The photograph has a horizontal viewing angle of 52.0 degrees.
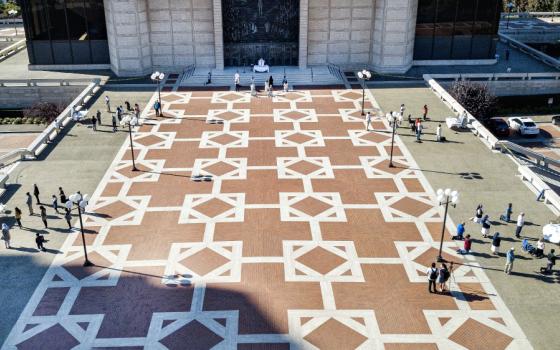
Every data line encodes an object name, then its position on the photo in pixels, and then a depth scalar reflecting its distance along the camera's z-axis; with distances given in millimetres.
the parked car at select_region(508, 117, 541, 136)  53312
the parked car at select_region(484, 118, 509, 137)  53719
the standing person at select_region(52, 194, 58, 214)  34094
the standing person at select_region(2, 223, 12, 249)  30344
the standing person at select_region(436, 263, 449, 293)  27297
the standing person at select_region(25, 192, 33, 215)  33656
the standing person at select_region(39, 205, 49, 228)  32906
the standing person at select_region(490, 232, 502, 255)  30219
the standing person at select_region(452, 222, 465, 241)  31531
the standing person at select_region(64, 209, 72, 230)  32469
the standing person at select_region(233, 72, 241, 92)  55969
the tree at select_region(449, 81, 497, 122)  53875
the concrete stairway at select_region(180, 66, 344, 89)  58688
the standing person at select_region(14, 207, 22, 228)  32844
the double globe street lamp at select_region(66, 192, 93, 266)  27453
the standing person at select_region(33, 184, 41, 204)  34656
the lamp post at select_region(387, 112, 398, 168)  39094
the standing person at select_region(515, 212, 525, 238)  31745
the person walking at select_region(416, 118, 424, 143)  44512
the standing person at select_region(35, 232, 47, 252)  30422
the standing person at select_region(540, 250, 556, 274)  28828
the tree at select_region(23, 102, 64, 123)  54844
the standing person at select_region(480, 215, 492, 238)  31656
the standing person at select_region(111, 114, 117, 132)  45844
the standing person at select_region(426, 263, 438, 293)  27203
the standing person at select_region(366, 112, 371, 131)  46781
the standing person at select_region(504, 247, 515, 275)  28469
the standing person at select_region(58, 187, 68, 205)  35225
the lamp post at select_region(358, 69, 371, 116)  47312
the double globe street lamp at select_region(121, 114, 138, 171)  38562
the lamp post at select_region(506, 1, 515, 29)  93731
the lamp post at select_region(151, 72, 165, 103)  46691
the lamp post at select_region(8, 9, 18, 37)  87675
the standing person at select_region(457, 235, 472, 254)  30444
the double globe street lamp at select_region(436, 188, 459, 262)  27281
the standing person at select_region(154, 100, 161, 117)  49494
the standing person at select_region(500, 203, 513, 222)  33116
